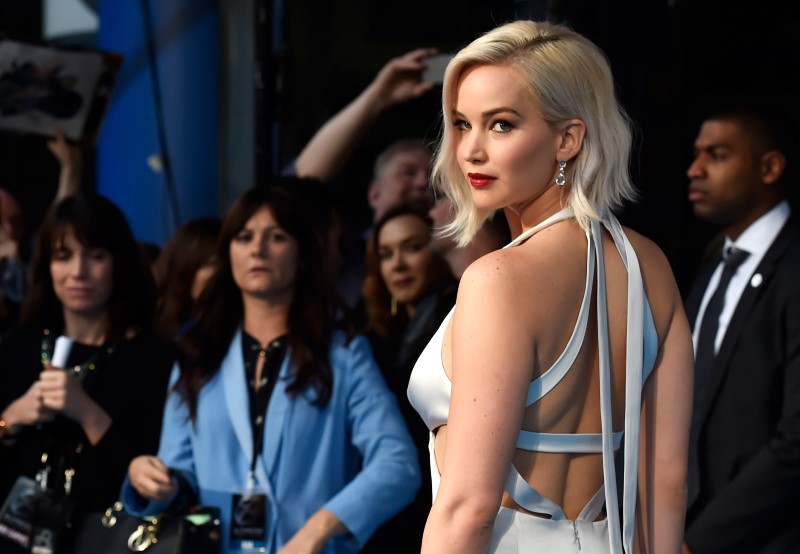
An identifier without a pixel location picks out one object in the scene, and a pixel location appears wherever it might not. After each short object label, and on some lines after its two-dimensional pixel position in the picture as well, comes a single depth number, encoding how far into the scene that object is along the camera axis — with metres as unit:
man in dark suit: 7.23
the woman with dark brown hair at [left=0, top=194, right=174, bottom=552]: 7.24
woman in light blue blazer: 6.55
